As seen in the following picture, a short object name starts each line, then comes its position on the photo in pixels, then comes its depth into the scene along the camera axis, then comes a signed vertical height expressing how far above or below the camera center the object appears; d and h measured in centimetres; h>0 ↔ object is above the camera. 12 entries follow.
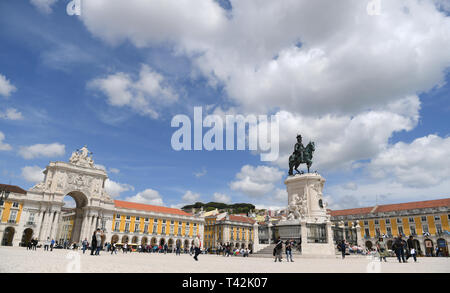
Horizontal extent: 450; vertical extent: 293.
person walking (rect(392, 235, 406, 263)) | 1444 -8
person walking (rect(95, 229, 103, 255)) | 1754 -21
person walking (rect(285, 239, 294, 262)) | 1603 -39
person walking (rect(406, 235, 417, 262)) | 1568 -2
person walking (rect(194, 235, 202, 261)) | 1474 -30
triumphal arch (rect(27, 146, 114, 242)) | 5069 +741
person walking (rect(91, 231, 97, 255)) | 1731 -30
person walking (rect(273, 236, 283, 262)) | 1562 -40
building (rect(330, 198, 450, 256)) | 5494 +471
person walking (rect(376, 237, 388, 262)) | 1644 -40
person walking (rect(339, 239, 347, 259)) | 1882 -25
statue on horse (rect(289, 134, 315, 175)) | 2812 +823
